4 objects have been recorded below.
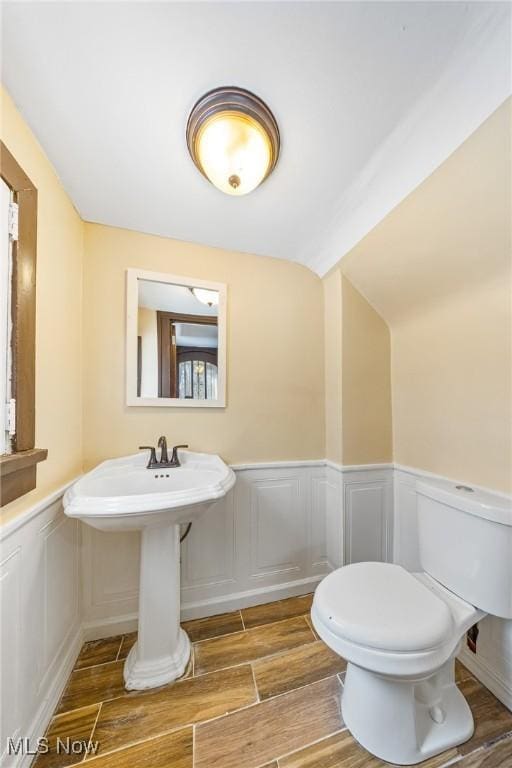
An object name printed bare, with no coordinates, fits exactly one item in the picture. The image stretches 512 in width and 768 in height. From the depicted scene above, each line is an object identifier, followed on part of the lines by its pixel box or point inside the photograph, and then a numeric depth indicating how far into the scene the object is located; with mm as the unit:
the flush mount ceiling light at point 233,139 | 849
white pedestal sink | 915
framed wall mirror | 1440
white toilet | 836
